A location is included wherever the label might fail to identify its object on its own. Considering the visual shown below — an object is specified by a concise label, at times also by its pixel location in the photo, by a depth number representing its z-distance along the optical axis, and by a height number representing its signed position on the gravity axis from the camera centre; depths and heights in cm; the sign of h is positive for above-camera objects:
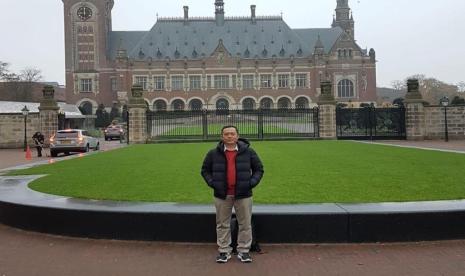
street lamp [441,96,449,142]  3090 +206
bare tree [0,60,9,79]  8375 +1258
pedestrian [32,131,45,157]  2580 +25
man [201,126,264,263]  593 -43
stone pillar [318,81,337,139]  3356 +164
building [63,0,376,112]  8781 +1257
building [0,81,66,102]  8325 +915
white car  2595 +22
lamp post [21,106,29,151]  3328 +210
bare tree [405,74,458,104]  10919 +1090
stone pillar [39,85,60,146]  3281 +186
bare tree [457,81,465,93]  11841 +1172
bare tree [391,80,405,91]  12441 +1305
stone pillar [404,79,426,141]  3194 +144
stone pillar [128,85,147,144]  3341 +160
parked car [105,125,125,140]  4647 +120
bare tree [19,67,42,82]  9252 +1279
